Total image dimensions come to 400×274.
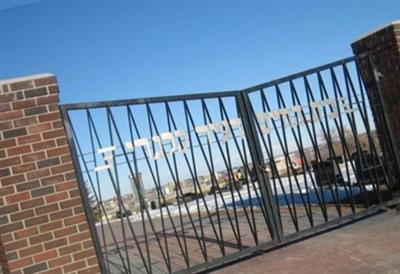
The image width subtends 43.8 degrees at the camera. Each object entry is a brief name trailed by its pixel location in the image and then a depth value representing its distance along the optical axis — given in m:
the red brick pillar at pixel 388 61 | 7.28
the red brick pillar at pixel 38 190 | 4.68
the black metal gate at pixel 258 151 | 5.55
